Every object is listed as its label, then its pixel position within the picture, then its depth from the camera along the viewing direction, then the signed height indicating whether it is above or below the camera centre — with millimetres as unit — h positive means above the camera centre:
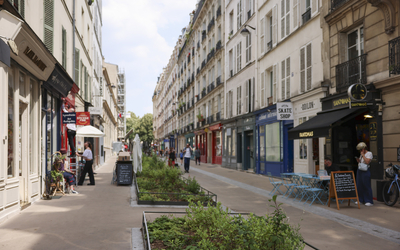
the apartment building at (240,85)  23031 +3652
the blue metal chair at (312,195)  10164 -1735
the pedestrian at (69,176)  11680 -1185
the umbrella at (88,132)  16009 +333
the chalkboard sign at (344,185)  9684 -1311
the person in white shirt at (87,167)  14633 -1103
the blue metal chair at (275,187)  11820 -1685
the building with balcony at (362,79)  10727 +1870
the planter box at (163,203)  9500 -1677
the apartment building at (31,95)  7348 +1207
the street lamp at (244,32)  20225 +5850
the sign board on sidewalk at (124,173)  14508 -1356
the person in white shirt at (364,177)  10203 -1152
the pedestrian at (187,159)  22881 -1298
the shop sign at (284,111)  16969 +1210
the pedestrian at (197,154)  33562 -1458
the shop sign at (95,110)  21156 +1710
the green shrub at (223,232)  3818 -1108
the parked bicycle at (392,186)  9766 -1371
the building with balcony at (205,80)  31800 +6168
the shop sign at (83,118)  15523 +921
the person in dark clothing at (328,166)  11462 -926
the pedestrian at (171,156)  23875 -1146
